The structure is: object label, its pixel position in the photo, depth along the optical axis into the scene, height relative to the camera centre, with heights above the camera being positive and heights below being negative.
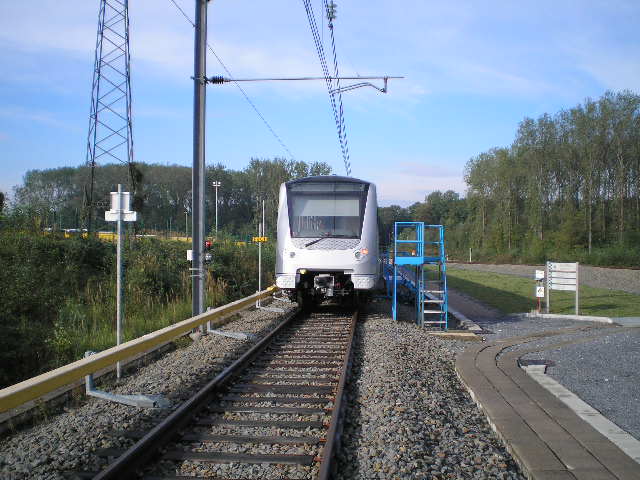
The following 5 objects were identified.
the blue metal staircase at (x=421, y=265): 12.11 -0.40
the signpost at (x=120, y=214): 7.81 +0.42
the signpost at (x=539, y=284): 14.91 -0.98
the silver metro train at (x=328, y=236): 12.45 +0.22
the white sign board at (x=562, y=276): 14.86 -0.76
